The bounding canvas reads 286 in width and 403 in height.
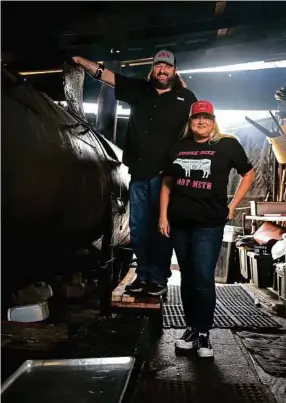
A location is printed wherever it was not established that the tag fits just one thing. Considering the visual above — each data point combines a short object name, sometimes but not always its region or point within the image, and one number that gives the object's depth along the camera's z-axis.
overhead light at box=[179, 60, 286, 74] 5.41
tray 2.00
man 3.37
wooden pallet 3.29
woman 3.00
